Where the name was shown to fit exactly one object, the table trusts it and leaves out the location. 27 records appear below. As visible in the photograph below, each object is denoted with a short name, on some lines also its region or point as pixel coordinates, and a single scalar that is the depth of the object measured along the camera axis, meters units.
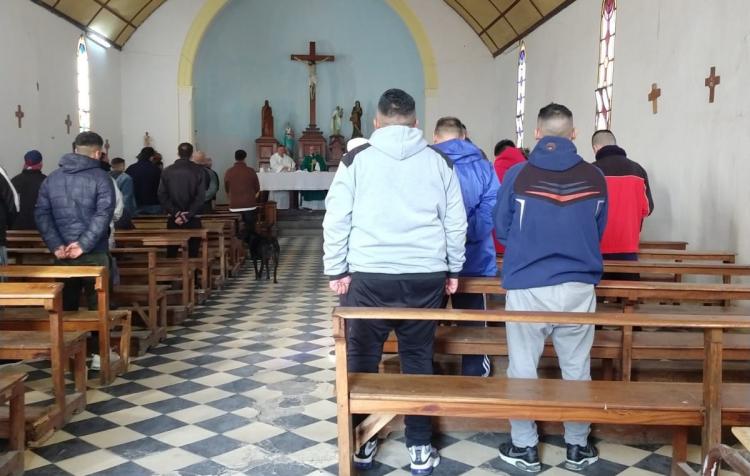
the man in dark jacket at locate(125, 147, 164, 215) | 9.98
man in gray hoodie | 3.38
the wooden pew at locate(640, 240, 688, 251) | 7.06
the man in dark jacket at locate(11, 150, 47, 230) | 6.86
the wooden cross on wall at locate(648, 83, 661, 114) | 8.48
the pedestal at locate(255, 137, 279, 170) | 17.45
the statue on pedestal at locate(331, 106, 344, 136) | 17.78
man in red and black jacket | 5.13
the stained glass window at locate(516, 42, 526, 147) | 14.69
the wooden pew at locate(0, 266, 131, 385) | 4.74
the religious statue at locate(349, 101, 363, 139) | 17.69
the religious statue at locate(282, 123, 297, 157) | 17.70
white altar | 15.23
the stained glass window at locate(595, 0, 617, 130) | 10.16
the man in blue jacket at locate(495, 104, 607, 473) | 3.41
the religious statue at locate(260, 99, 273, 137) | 17.58
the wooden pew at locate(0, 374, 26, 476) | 3.34
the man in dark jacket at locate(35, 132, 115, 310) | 5.23
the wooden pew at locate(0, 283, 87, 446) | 3.95
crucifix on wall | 17.52
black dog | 9.91
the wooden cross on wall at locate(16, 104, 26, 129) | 10.94
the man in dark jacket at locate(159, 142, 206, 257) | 8.41
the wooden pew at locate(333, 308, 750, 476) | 2.99
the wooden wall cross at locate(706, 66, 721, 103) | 7.07
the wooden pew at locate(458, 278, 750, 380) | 3.79
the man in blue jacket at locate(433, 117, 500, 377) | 4.14
